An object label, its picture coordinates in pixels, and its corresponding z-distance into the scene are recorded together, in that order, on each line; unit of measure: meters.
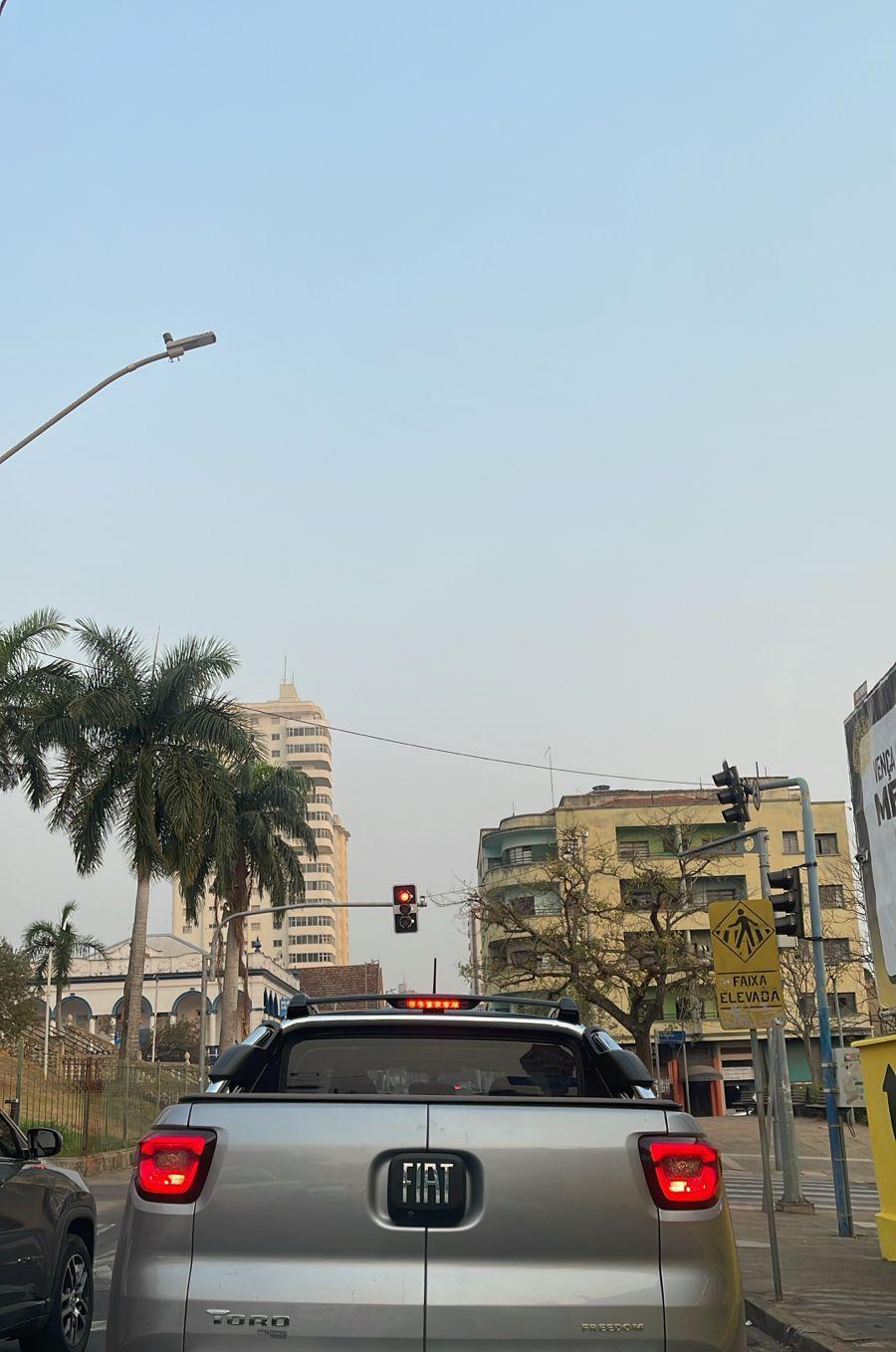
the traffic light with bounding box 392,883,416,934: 31.77
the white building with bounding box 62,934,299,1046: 105.69
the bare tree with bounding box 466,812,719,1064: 30.31
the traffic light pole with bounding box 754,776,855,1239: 15.80
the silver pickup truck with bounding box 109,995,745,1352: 3.61
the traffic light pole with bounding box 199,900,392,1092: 39.00
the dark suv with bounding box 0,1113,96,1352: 7.11
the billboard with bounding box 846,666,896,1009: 12.08
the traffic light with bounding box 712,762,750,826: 21.16
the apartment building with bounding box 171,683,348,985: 188.38
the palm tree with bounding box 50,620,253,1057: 38.25
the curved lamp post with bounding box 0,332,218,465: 17.73
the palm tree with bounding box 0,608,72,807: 34.16
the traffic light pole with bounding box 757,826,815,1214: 20.06
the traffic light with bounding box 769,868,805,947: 15.66
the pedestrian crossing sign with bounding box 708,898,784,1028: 11.95
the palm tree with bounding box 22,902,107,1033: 81.50
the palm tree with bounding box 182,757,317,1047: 49.56
